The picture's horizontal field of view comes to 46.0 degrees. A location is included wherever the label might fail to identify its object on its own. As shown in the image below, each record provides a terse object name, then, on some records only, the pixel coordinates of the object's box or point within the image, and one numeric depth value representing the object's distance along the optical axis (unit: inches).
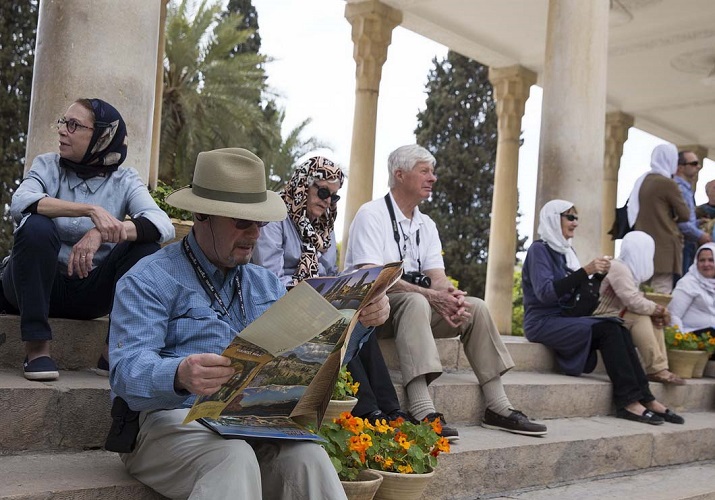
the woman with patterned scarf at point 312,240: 189.6
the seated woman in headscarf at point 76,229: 150.8
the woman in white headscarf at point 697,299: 338.6
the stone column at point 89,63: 198.5
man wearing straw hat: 101.1
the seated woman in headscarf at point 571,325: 266.5
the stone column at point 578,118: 344.5
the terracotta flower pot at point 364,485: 140.9
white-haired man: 197.8
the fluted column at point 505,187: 609.9
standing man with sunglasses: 356.8
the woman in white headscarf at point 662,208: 346.6
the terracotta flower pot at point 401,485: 151.6
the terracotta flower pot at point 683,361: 312.3
